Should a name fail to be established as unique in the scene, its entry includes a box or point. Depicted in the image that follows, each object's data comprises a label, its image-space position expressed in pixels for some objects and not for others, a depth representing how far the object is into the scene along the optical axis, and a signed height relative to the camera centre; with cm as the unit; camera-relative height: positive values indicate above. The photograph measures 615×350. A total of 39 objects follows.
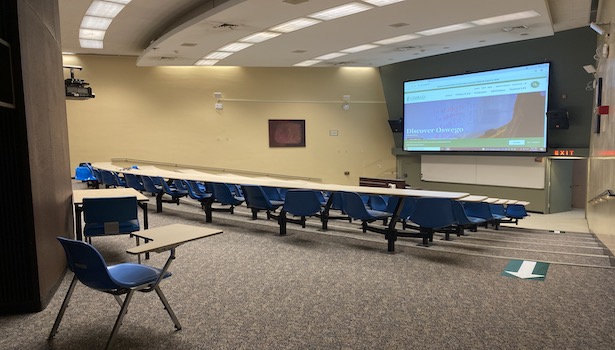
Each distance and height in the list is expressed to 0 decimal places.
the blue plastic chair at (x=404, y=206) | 548 -95
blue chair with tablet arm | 229 -84
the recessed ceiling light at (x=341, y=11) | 737 +252
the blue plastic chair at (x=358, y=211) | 505 -92
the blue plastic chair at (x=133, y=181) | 808 -77
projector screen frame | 1085 +106
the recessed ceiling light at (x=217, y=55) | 1120 +253
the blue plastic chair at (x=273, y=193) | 682 -90
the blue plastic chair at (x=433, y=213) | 455 -88
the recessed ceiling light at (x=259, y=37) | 931 +254
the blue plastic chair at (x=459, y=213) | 499 -96
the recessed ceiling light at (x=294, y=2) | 685 +243
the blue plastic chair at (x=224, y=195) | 653 -88
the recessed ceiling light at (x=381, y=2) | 711 +250
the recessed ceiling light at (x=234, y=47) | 1026 +254
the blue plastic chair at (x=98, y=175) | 931 -73
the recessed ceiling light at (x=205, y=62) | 1223 +253
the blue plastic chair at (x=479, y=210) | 629 -117
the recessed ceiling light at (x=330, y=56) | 1188 +261
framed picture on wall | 1423 +30
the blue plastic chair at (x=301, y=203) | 530 -84
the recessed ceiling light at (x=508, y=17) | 815 +258
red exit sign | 1060 -43
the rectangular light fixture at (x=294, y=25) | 824 +253
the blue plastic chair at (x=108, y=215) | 417 -76
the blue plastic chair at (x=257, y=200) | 591 -89
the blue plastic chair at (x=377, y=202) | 645 -104
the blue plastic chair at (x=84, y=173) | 1091 -81
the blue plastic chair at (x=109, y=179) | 840 -75
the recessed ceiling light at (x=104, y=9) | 790 +283
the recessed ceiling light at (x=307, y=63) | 1293 +261
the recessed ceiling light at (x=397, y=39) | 995 +260
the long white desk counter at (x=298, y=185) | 473 -66
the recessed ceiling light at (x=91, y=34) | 971 +281
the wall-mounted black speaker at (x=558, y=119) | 1035 +47
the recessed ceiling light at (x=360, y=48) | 1096 +262
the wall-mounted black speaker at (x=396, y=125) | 1445 +53
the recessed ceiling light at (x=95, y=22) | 882 +282
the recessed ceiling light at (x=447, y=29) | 912 +261
